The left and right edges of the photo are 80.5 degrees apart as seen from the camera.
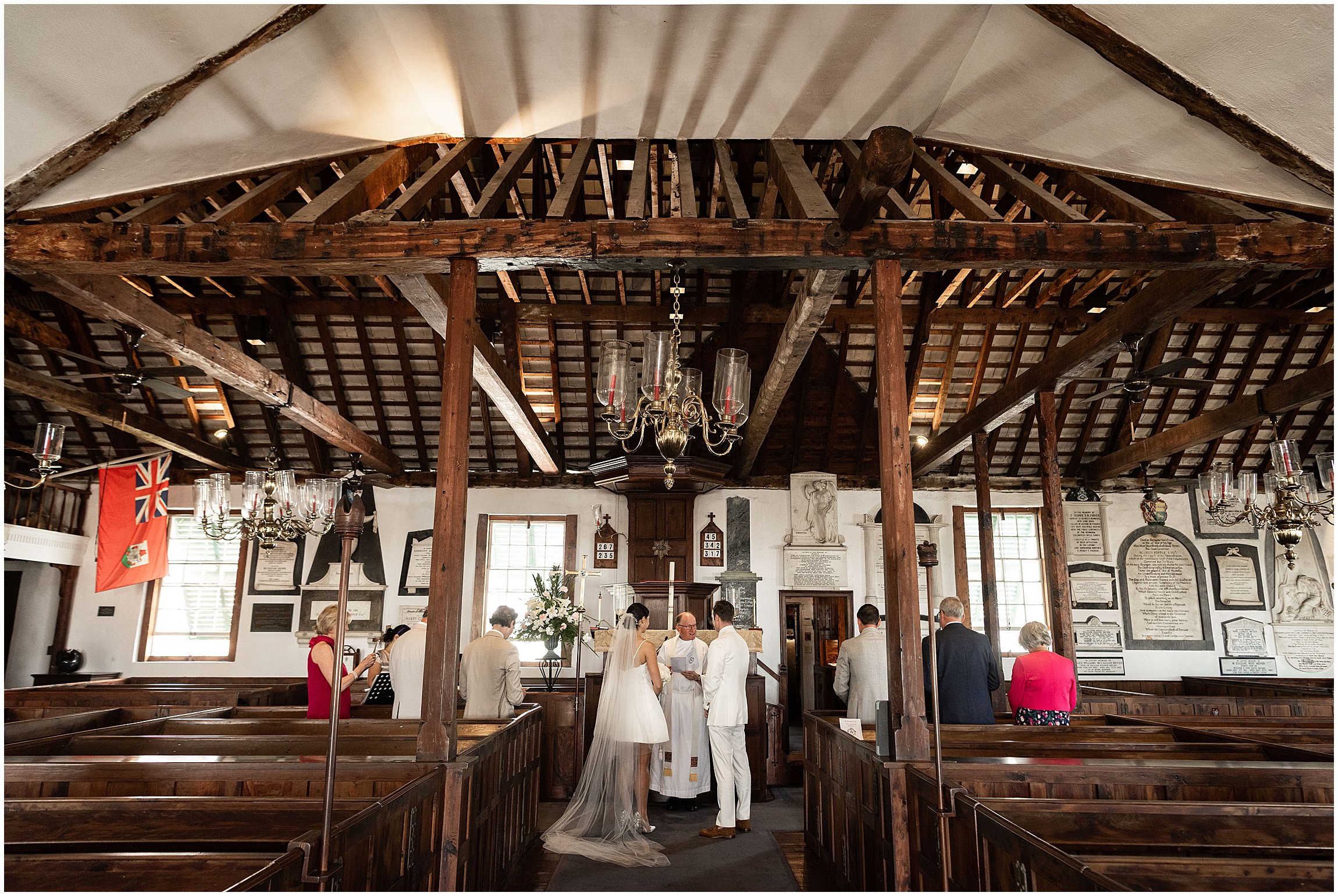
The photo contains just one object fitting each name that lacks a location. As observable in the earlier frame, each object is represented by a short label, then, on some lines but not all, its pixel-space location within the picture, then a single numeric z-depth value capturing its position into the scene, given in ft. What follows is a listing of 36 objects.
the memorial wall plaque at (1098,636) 36.22
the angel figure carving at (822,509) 36.47
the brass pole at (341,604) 7.54
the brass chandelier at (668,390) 14.88
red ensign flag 31.78
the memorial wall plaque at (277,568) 36.47
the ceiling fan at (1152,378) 20.56
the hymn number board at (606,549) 35.99
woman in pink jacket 17.28
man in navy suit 16.97
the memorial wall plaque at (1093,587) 36.65
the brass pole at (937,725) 10.59
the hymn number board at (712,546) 36.04
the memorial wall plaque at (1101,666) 35.86
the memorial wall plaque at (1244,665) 36.14
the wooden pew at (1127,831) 8.27
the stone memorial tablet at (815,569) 36.04
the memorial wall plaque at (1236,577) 36.70
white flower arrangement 23.56
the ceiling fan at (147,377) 21.04
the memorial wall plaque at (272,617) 36.11
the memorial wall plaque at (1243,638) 36.24
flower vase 23.89
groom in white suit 19.83
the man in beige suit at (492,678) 18.34
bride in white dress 18.95
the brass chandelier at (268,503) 23.39
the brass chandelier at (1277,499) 21.54
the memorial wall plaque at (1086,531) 37.29
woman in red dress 17.17
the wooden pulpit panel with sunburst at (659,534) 35.45
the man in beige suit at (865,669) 20.04
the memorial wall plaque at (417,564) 36.42
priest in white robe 22.31
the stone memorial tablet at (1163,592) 36.35
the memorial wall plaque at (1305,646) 36.27
